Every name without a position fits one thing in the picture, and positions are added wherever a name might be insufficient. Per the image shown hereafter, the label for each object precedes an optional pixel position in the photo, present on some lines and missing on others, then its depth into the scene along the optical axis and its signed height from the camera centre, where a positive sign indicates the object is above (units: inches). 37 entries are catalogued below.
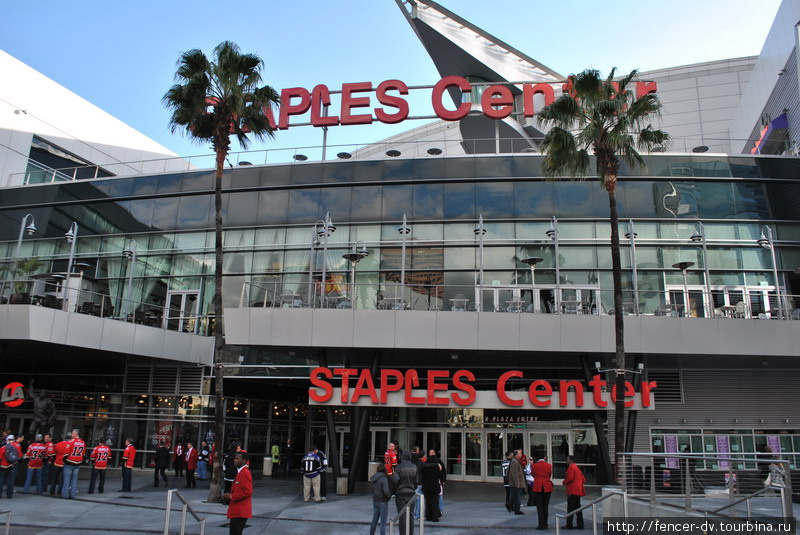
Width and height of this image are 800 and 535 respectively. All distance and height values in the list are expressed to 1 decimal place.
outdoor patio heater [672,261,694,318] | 922.1 +224.5
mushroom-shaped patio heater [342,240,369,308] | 917.6 +229.3
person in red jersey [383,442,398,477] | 736.9 -46.4
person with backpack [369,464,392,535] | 489.4 -58.1
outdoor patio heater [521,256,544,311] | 1005.2 +244.4
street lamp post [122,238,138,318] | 1247.5 +293.0
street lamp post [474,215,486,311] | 1100.8 +320.2
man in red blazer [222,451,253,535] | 420.8 -55.9
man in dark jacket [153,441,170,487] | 884.0 -62.8
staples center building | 877.2 +166.1
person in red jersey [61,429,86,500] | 702.0 -59.0
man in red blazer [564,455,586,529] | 598.9 -61.3
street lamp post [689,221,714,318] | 938.1 +299.1
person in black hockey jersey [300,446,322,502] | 738.2 -62.7
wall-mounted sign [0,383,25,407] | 905.5 +19.8
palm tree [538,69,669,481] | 750.5 +337.4
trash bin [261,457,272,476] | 1105.4 -88.1
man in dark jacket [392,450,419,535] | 498.9 -49.5
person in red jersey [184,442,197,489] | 861.3 -69.0
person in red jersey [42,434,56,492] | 752.3 -51.9
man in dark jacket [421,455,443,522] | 630.5 -63.5
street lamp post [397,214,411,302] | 1053.8 +312.7
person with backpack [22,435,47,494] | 737.0 -55.7
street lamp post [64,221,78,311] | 1190.8 +322.3
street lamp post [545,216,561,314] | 1111.0 +320.9
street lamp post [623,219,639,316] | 1106.7 +296.0
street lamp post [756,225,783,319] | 1070.6 +303.5
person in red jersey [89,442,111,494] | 753.0 -55.5
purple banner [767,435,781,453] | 1011.3 -27.3
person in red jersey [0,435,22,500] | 672.4 -53.5
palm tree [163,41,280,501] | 781.3 +374.7
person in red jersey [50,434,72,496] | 724.7 -58.8
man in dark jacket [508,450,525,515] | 673.0 -63.0
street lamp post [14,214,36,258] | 1312.4 +363.0
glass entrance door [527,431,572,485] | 1007.6 -42.6
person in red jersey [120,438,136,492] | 771.4 -62.5
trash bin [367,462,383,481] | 1019.1 -80.3
